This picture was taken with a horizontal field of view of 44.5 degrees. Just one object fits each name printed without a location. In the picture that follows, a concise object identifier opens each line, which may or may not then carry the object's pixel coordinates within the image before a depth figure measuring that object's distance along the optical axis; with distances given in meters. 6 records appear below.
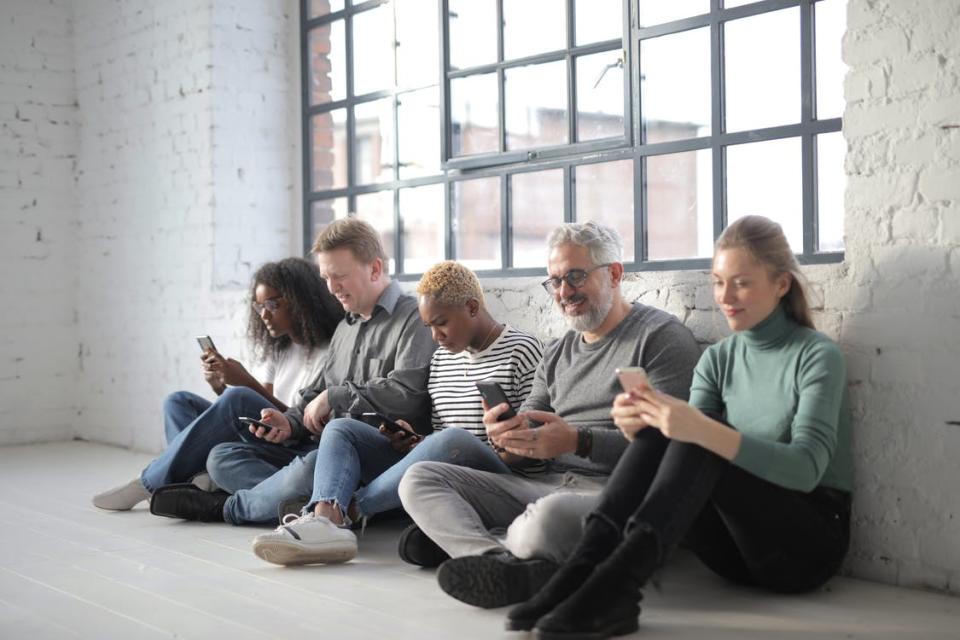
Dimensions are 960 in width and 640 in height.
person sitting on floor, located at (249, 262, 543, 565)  3.59
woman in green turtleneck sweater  2.68
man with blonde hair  4.25
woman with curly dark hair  4.52
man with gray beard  3.09
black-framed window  3.94
